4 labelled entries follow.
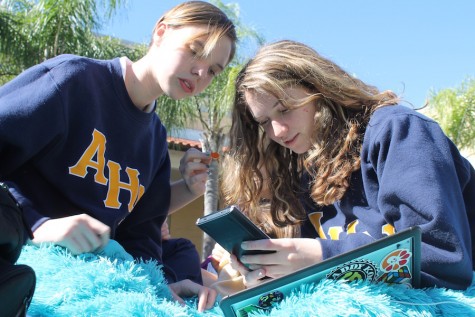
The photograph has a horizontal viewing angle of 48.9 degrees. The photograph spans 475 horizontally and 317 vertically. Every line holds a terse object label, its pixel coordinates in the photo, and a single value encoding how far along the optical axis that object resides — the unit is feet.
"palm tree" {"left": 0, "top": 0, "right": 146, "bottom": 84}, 22.62
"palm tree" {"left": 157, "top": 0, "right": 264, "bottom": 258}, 23.99
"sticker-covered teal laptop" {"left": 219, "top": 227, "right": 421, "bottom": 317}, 3.76
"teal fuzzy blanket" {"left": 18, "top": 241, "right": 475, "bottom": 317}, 3.77
